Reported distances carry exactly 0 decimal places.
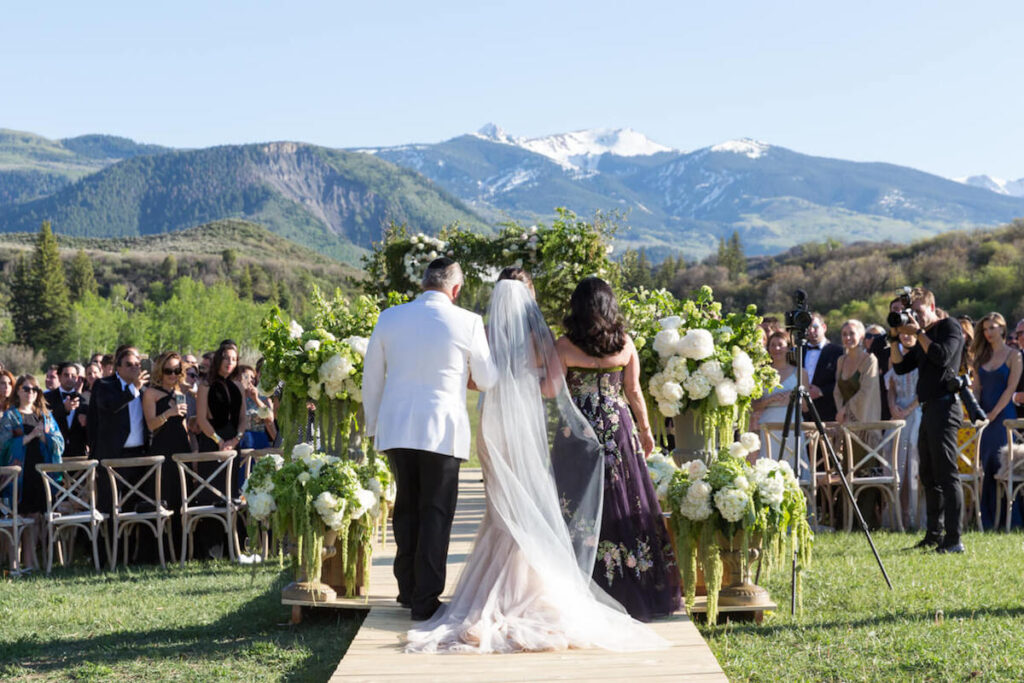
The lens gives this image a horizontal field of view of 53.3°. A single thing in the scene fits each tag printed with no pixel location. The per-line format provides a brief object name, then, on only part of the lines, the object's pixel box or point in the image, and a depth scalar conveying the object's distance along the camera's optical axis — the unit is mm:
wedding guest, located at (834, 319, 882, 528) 9156
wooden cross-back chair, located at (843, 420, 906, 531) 8586
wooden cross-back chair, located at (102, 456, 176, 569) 8367
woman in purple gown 5395
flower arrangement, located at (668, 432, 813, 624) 5379
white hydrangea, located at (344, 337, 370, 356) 6211
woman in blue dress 9102
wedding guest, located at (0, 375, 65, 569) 8773
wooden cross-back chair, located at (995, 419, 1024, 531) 8625
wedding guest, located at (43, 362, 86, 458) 10047
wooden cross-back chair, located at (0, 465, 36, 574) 8227
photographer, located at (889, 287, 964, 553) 7512
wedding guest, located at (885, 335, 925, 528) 9047
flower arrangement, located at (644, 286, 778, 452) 5926
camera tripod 5878
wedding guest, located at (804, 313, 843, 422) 9617
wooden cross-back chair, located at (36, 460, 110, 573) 8242
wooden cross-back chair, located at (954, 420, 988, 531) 8859
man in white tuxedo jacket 5191
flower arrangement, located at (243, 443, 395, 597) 5727
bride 4875
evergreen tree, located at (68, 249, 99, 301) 81875
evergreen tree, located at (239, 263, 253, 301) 93375
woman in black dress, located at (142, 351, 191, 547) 8844
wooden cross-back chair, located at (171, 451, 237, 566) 8391
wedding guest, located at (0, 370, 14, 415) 9133
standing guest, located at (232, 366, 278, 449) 9469
